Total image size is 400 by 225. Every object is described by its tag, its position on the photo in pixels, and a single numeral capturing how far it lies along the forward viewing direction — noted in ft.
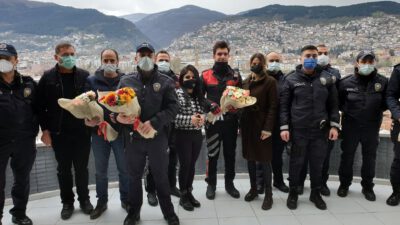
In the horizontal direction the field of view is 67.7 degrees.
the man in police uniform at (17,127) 7.84
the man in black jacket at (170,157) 9.97
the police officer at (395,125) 9.52
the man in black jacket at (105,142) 8.74
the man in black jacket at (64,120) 8.55
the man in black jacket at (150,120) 7.80
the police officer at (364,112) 9.83
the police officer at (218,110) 9.89
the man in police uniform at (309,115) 9.21
